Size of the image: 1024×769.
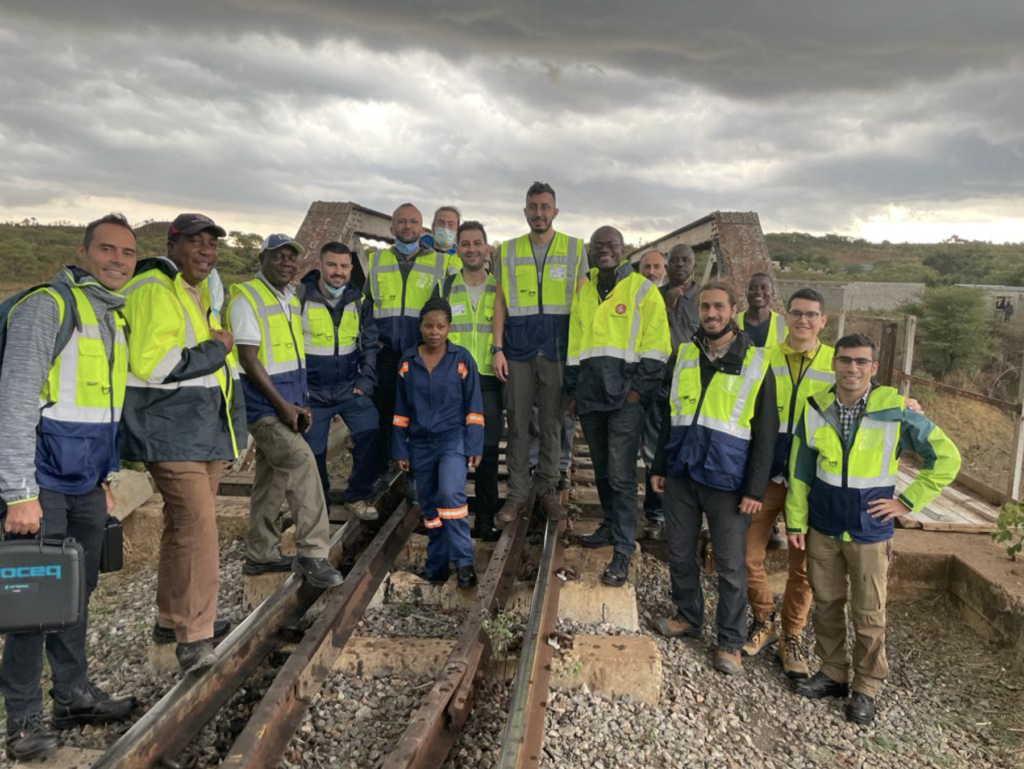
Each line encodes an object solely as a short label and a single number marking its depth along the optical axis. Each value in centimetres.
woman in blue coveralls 454
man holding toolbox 283
